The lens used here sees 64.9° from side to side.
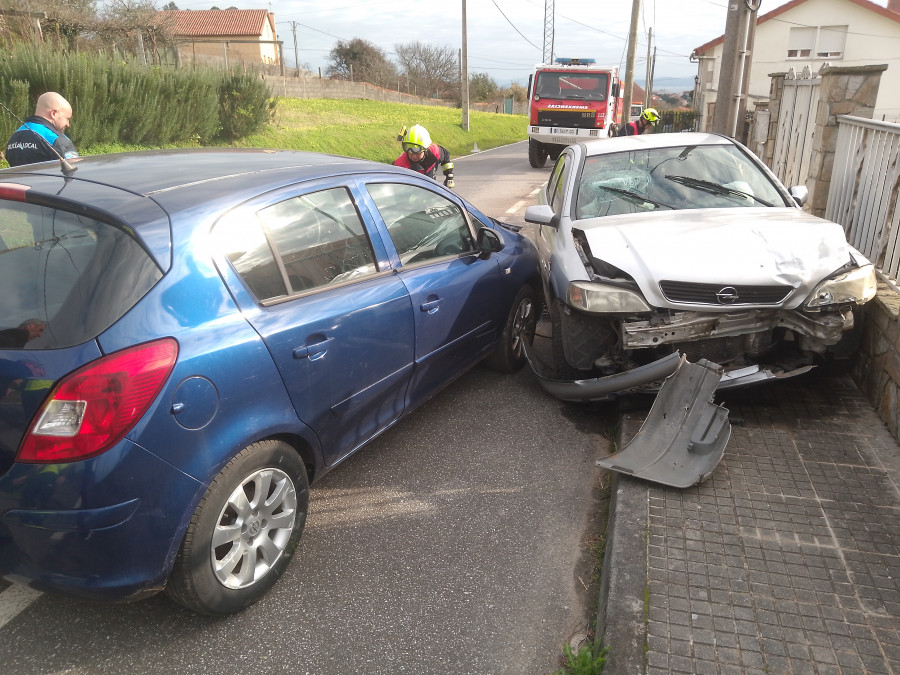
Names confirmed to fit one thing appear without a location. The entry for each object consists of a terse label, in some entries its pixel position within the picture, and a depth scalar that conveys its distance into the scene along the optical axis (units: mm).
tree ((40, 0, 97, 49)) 18438
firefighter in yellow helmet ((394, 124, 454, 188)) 7699
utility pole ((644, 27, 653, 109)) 56344
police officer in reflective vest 5293
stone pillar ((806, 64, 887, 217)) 6582
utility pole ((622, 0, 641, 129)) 27359
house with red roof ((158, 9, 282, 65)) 61066
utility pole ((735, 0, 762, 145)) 12234
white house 37656
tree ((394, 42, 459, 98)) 73812
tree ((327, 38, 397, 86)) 65812
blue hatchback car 2268
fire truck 20078
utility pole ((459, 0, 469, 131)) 31078
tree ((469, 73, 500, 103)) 72775
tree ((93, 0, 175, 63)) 21000
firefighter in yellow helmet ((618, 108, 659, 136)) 12325
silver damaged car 3912
